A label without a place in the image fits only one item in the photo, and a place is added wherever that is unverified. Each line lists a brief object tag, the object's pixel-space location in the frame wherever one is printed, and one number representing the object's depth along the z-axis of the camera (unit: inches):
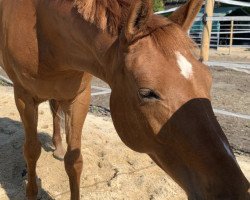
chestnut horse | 36.6
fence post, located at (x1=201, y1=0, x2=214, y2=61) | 135.8
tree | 458.4
